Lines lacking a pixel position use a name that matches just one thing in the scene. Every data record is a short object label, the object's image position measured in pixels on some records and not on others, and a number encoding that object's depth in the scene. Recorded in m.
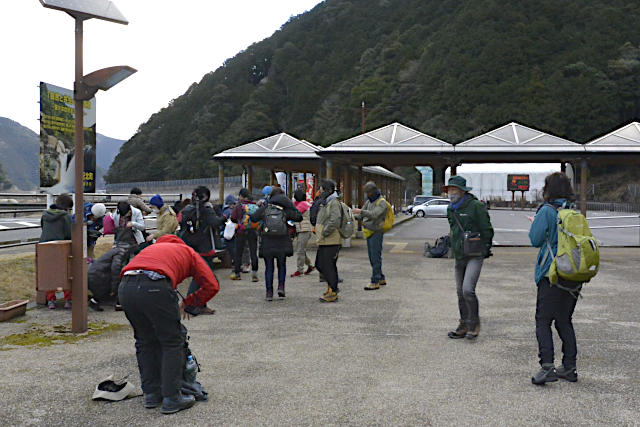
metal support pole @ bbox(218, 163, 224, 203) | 19.78
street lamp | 6.30
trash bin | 6.21
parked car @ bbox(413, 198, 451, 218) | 39.81
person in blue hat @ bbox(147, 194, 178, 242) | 8.20
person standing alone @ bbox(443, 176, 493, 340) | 5.89
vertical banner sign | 7.80
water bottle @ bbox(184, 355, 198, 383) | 4.19
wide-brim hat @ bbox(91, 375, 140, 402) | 4.21
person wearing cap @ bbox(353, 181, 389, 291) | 8.83
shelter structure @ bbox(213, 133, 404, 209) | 18.95
